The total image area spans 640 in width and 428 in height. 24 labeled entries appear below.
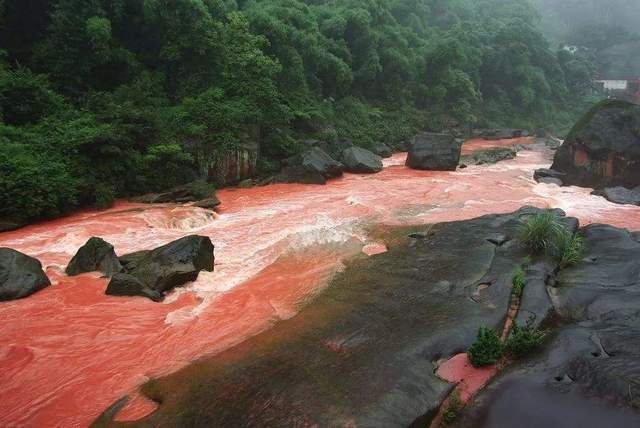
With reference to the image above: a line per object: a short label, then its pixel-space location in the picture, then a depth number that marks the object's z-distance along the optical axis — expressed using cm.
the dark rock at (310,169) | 1964
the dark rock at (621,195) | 1551
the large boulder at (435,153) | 2269
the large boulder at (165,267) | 871
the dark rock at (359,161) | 2192
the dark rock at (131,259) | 984
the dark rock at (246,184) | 1897
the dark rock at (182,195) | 1612
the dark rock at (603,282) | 705
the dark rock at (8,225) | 1270
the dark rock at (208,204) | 1549
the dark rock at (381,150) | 2789
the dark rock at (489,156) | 2561
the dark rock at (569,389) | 479
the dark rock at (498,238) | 1022
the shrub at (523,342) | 605
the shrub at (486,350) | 593
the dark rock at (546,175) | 2000
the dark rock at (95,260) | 977
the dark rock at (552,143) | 3447
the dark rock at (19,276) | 853
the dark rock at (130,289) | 862
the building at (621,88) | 5106
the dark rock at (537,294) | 701
